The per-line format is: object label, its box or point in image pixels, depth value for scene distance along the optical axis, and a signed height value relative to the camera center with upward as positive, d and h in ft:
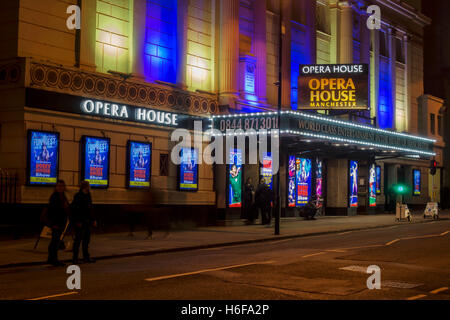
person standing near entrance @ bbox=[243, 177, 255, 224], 95.45 -1.24
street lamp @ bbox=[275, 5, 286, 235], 75.46 -2.21
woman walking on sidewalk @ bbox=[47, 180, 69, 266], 46.78 -1.95
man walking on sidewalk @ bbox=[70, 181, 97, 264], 47.42 -1.87
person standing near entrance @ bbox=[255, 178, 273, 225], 92.27 -0.85
